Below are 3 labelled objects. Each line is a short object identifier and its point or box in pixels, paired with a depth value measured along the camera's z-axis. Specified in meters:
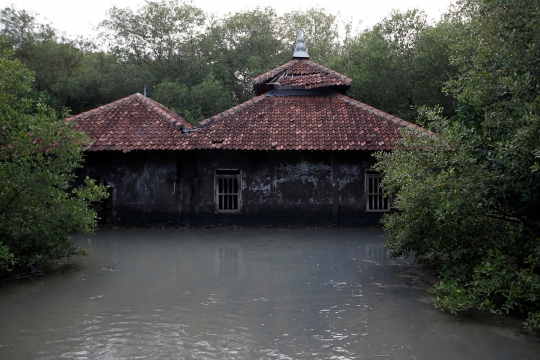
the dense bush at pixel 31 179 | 8.28
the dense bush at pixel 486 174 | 6.15
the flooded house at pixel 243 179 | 15.21
